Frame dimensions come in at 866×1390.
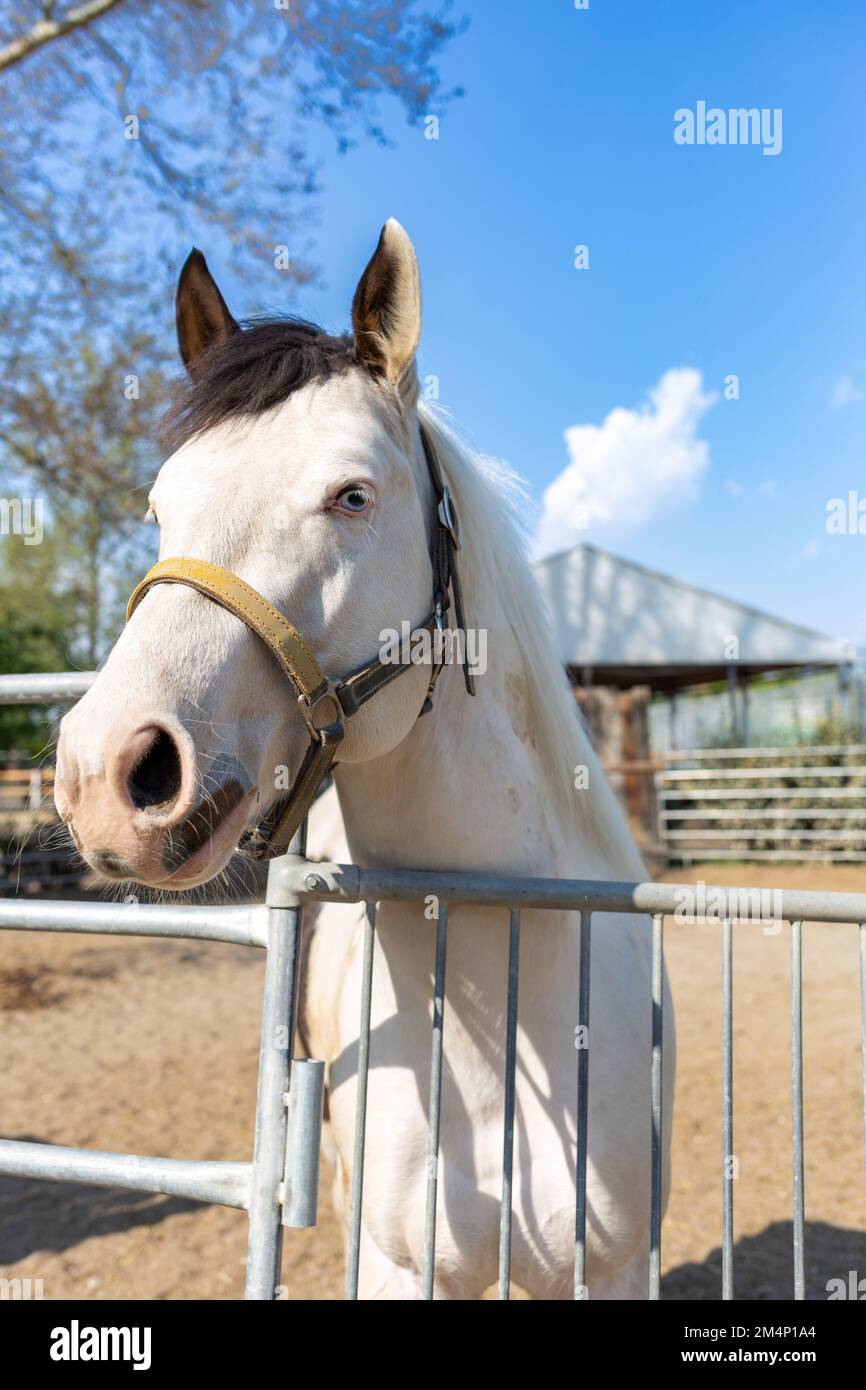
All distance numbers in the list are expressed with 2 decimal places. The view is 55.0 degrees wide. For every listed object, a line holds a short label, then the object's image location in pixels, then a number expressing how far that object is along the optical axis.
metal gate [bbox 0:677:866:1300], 1.31
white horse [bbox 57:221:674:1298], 1.20
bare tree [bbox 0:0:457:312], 7.23
